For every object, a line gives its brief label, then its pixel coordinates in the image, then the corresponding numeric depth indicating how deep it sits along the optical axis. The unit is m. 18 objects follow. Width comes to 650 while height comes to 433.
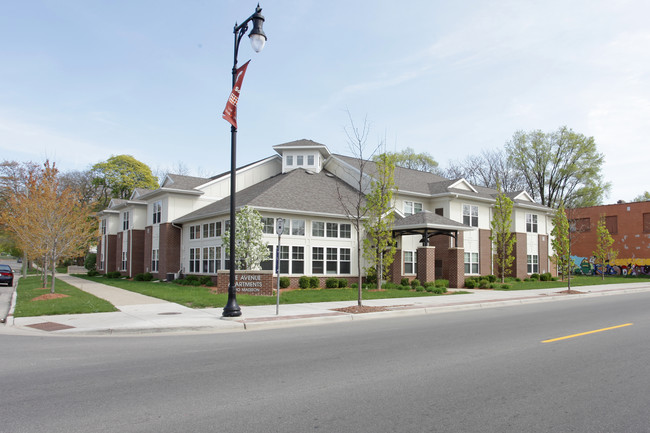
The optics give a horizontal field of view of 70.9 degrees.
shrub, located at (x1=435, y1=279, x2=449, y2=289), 25.44
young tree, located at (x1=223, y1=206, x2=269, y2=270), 22.72
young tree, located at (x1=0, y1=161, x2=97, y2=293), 20.02
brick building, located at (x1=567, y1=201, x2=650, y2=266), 45.47
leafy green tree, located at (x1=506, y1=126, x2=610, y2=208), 53.50
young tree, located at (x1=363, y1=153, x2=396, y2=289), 23.94
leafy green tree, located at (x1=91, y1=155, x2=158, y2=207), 60.97
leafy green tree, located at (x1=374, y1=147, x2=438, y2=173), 66.12
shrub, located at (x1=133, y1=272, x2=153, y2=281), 32.16
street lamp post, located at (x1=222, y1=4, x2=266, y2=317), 12.61
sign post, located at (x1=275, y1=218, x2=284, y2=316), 13.52
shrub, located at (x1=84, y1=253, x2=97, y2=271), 50.13
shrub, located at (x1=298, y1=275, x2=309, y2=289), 24.84
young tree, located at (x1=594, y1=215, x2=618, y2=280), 36.41
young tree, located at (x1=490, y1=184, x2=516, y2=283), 31.72
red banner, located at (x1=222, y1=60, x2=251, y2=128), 13.40
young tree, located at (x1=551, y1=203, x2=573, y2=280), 27.64
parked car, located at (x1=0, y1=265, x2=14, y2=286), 29.62
